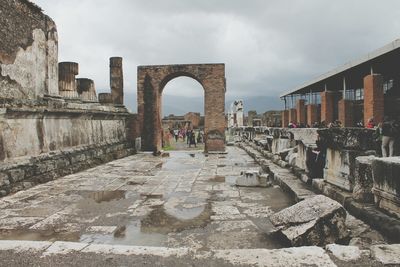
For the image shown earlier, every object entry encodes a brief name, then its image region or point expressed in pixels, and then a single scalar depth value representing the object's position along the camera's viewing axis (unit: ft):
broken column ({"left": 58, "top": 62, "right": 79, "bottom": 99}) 34.30
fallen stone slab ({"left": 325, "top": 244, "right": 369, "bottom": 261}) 8.27
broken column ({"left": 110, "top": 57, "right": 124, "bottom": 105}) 45.50
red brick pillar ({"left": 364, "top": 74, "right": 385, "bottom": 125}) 44.21
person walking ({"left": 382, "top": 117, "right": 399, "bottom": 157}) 22.17
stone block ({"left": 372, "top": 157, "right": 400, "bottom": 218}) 10.27
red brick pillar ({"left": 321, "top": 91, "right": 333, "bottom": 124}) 64.34
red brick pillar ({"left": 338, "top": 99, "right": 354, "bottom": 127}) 55.06
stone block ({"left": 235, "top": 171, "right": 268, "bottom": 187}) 20.40
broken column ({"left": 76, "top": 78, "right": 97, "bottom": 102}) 42.20
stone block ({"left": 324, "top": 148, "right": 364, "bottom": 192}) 14.10
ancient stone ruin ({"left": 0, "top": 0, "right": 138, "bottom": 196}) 20.14
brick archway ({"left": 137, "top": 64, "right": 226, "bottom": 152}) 46.70
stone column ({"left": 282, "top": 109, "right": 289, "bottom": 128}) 95.33
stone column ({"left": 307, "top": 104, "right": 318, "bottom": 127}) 76.95
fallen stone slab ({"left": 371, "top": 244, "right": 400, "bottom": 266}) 7.85
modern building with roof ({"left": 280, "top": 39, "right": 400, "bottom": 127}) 44.32
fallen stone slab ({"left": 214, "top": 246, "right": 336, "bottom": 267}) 8.11
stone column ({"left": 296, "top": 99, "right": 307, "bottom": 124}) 82.89
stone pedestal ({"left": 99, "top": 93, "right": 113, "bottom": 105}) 46.37
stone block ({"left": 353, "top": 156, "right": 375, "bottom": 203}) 12.46
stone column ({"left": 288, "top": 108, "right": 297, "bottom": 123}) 89.93
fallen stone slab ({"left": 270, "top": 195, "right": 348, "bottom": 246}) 9.85
